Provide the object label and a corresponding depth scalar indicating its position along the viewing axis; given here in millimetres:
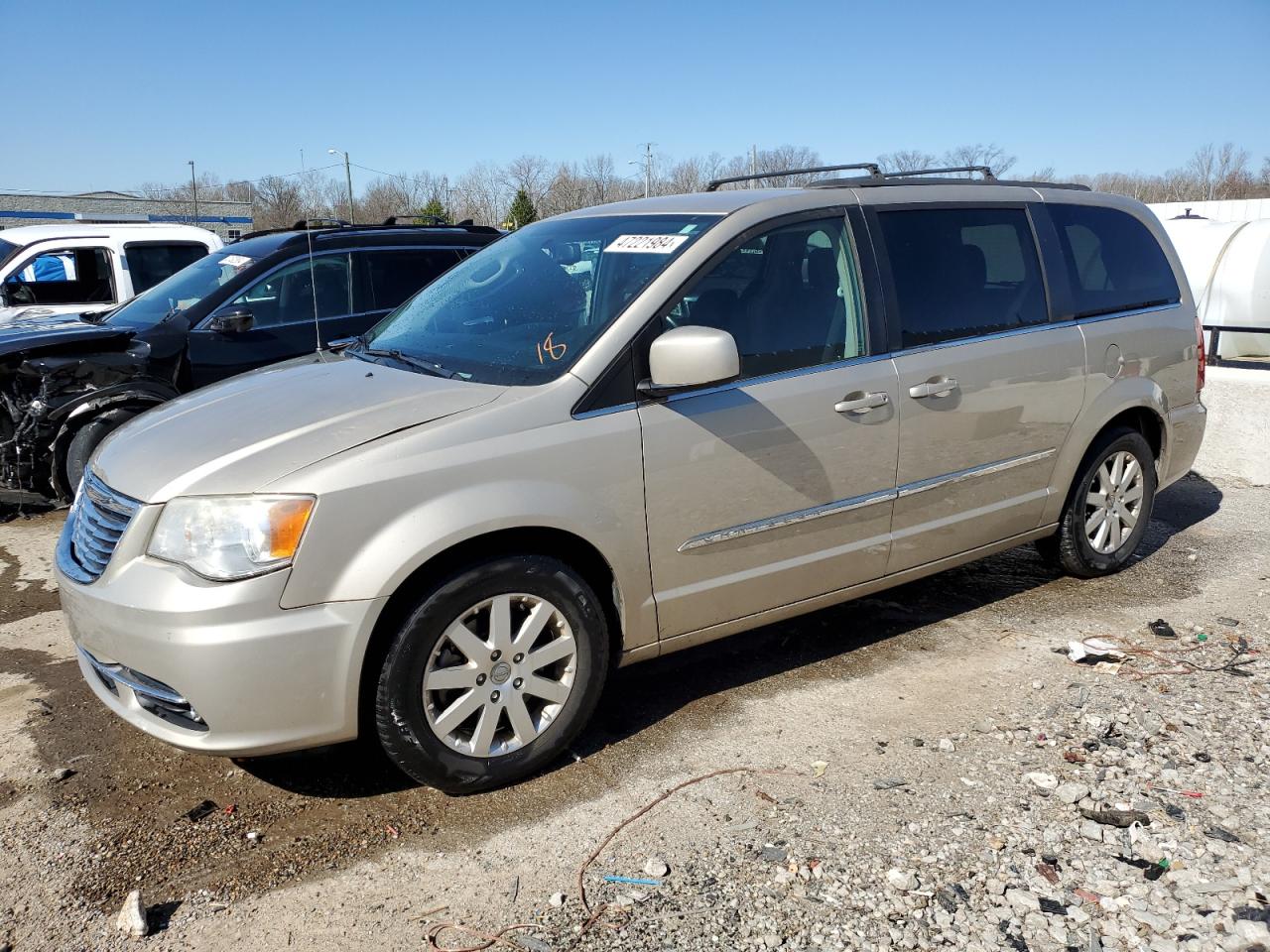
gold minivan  3002
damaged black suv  6633
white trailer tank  12711
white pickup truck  10516
